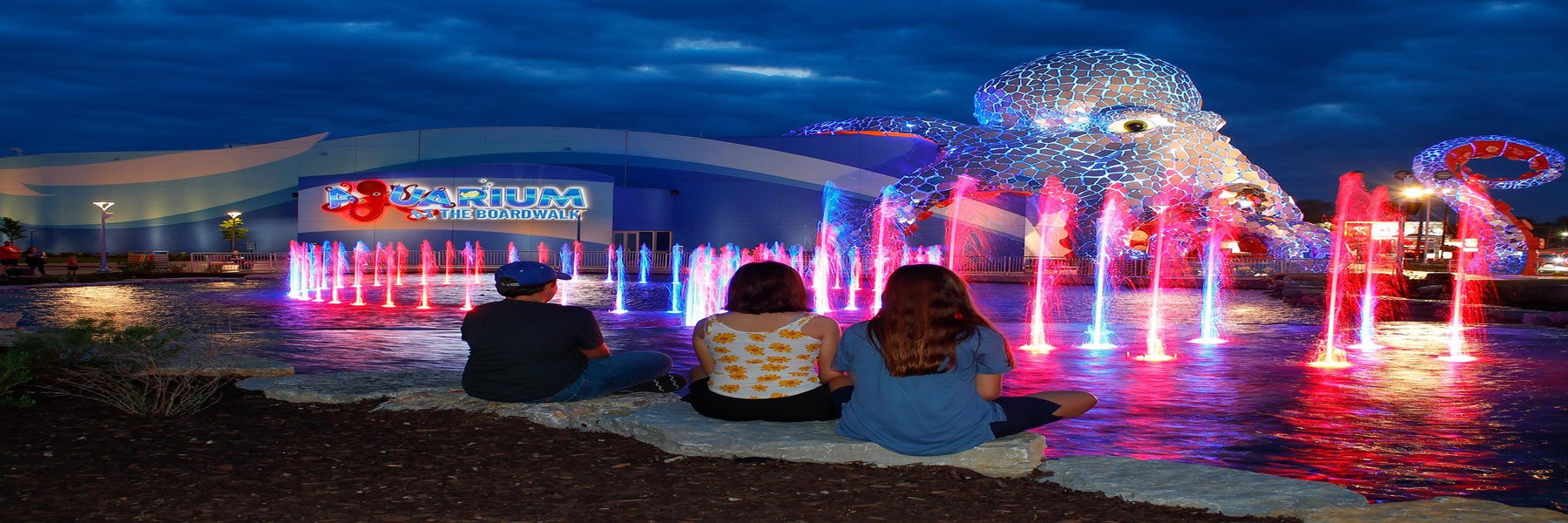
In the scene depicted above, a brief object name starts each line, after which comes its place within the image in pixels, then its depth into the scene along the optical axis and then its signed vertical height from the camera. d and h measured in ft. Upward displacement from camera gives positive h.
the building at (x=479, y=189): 139.13 +4.64
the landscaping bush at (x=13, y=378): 19.90 -2.83
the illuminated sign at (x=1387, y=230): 198.38 +4.94
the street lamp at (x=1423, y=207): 122.54 +6.49
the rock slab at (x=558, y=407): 19.25 -2.98
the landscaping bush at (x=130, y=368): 20.01 -2.89
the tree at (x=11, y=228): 152.97 -1.84
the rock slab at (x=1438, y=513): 13.28 -2.83
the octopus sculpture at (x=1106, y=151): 105.50 +8.90
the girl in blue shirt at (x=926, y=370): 15.56 -1.70
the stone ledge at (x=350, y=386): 21.67 -3.02
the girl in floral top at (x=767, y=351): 17.66 -1.68
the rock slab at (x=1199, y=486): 14.16 -2.90
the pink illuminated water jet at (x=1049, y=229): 73.37 +2.09
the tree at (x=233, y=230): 147.84 -1.07
